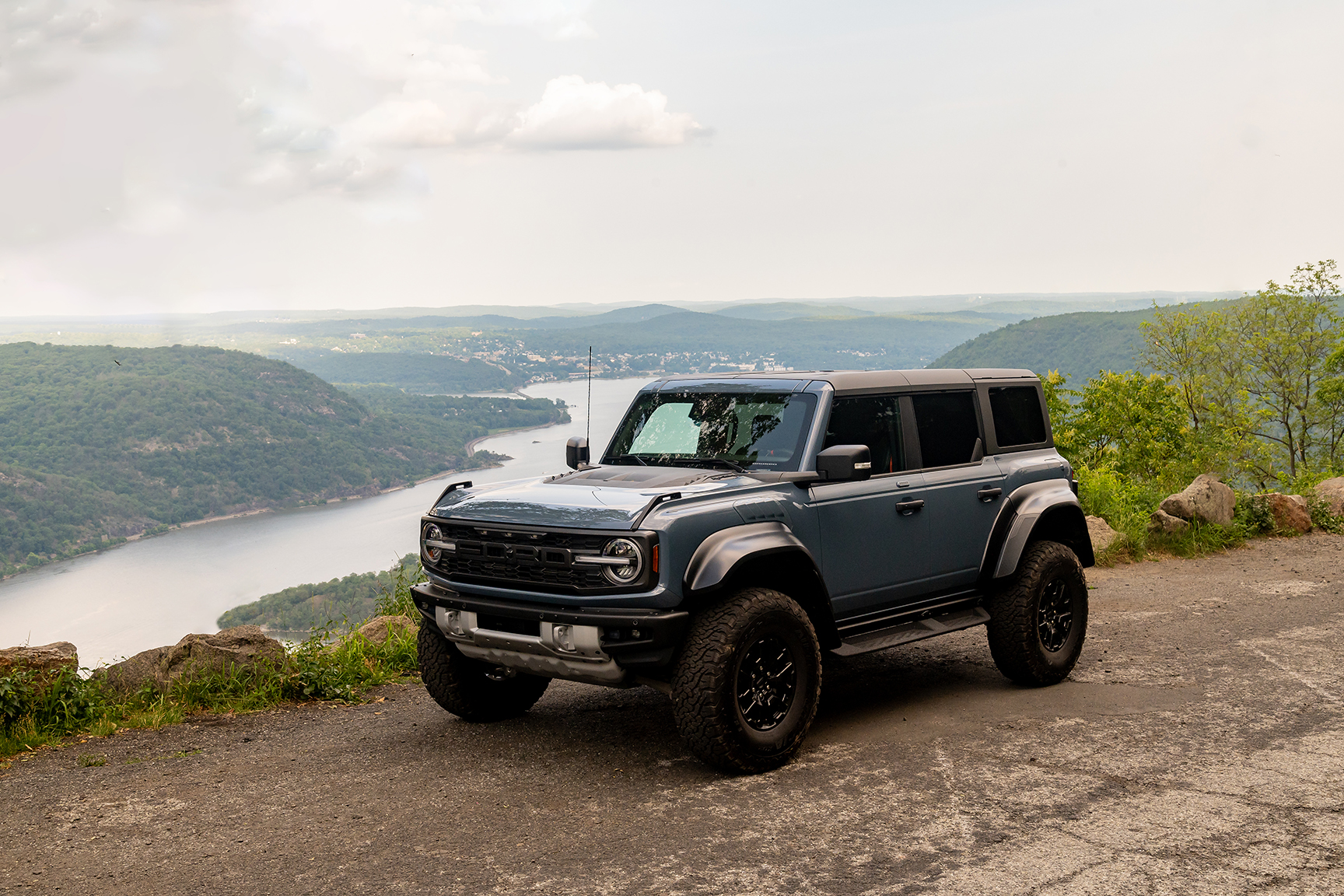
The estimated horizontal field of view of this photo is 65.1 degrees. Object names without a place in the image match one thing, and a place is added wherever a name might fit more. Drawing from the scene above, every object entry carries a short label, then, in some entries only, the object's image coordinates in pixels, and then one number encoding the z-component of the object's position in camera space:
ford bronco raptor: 5.05
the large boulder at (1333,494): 14.51
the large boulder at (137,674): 7.08
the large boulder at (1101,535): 12.27
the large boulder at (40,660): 6.51
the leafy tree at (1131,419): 29.67
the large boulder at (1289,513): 13.88
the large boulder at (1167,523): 12.91
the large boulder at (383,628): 8.34
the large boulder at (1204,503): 13.19
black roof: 6.20
